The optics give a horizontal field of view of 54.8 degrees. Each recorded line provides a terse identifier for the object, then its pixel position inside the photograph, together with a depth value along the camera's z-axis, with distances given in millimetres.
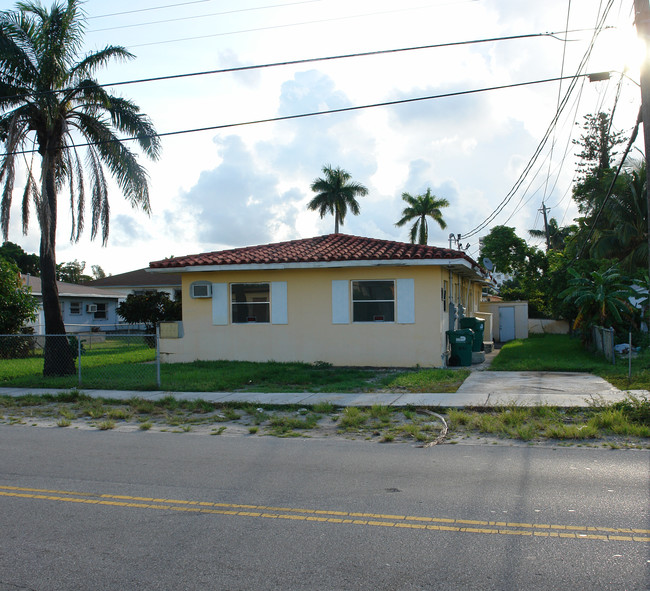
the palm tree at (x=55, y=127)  15070
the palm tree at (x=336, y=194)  50500
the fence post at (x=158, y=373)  13855
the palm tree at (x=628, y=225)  27547
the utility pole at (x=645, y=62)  9633
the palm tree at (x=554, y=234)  64375
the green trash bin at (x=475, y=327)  20891
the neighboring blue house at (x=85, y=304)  36000
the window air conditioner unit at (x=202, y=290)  18953
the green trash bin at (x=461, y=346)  18141
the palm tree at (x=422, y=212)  51406
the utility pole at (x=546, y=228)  58875
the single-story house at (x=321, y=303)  17359
